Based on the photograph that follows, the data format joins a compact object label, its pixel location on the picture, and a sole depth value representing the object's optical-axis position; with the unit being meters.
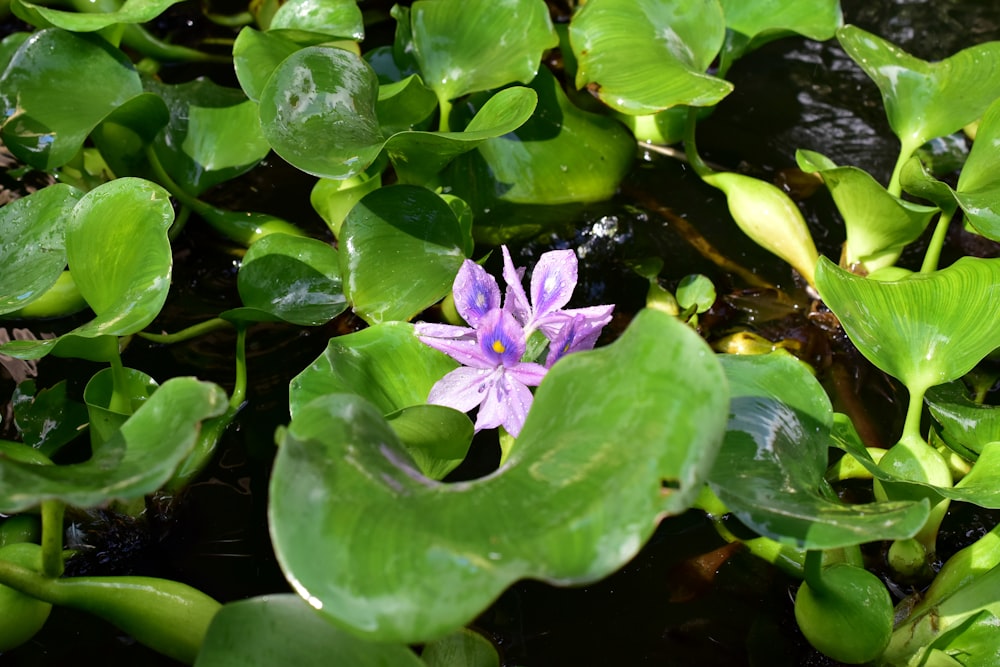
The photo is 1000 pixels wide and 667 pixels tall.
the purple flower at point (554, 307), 0.90
